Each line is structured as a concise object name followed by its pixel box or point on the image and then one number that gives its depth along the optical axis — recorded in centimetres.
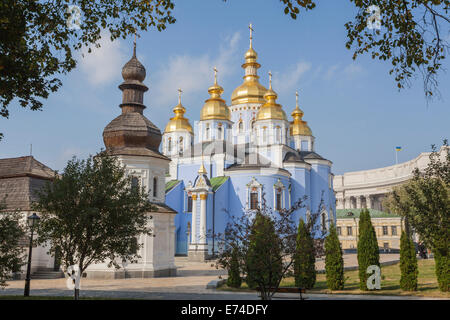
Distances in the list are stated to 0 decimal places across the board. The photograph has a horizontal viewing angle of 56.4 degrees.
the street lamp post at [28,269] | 1414
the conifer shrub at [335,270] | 1655
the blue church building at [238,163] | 3778
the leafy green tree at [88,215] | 1158
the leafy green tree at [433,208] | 1236
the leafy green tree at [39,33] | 881
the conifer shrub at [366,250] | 1644
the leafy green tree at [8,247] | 1223
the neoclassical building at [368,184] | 7750
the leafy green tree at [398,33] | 732
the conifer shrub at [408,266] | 1553
